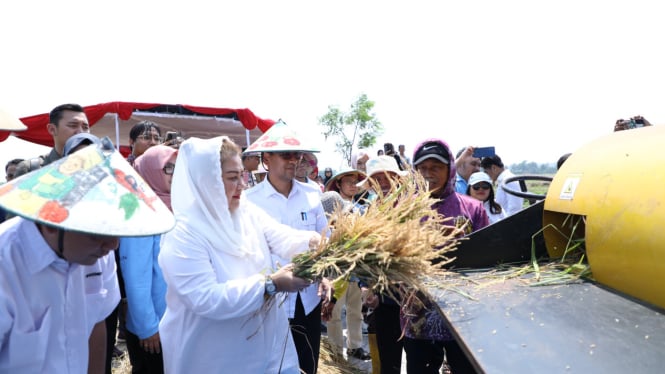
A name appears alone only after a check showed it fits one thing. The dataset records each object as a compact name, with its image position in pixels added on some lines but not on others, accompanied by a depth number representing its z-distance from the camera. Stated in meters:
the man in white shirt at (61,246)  1.16
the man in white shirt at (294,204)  2.95
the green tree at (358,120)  40.38
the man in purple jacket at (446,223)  2.44
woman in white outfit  1.81
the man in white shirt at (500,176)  5.55
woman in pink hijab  2.63
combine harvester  1.24
